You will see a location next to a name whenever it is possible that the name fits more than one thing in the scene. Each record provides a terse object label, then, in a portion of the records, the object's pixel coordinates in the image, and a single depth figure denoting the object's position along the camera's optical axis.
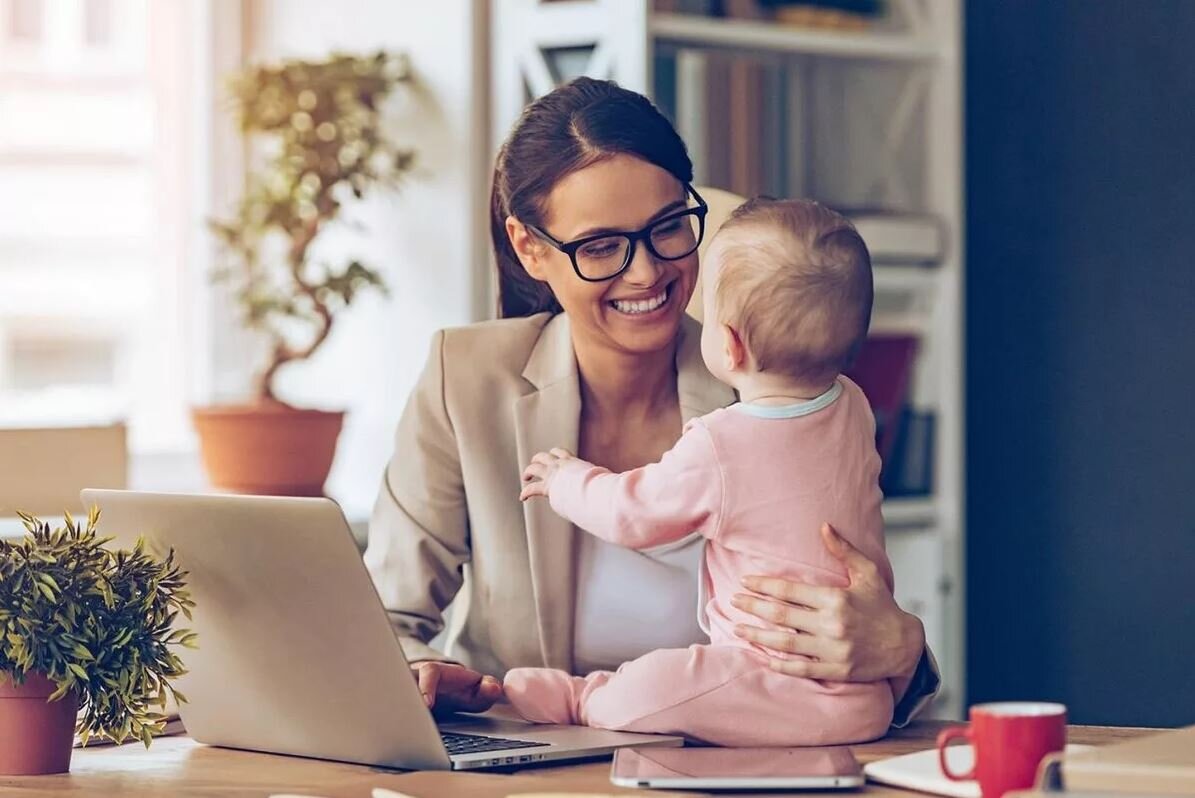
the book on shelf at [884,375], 4.76
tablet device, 2.59
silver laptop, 2.66
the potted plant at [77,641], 2.71
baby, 2.77
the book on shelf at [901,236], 4.68
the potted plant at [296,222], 4.38
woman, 3.09
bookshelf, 4.47
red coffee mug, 2.50
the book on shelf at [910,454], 4.86
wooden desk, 2.62
